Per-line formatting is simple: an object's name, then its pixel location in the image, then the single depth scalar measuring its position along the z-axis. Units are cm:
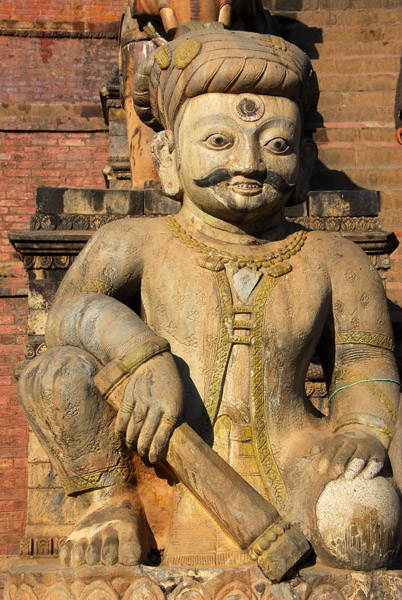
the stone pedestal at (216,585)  347
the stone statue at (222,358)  361
